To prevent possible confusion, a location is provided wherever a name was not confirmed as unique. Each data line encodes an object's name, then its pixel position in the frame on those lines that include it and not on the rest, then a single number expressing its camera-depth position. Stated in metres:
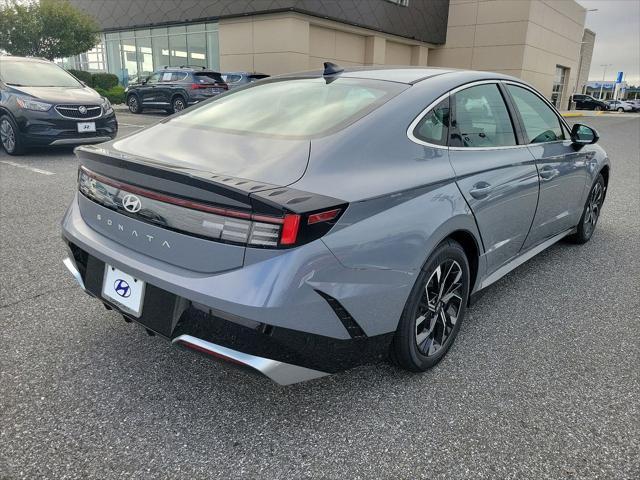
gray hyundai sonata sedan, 1.85
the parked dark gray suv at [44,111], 7.93
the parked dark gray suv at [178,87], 16.84
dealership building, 22.08
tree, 22.75
